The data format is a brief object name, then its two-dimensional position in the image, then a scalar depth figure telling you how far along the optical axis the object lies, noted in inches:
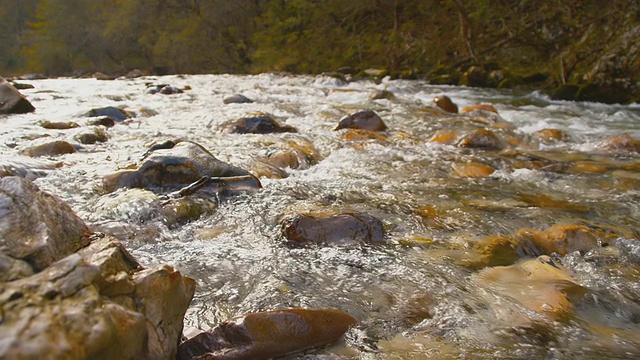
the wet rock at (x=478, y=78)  478.3
